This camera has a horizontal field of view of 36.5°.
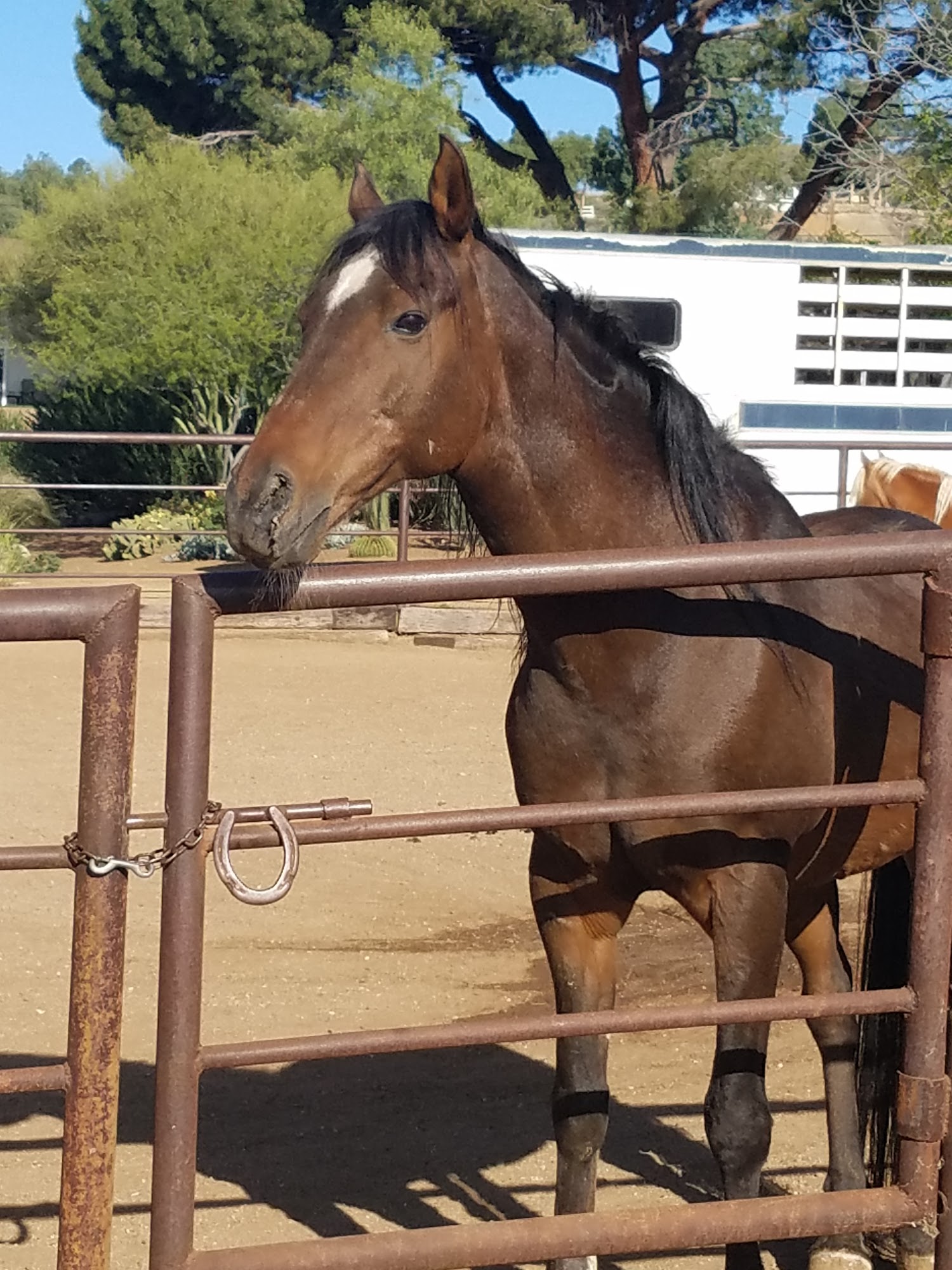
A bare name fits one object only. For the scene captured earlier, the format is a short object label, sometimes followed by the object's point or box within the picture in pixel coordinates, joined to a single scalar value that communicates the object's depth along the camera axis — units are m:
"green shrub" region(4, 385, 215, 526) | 17.83
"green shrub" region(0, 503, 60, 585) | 12.59
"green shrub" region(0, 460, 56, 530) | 15.83
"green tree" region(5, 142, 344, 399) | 17.56
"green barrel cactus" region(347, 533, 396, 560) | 13.34
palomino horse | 7.82
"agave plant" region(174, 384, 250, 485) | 17.38
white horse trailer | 13.10
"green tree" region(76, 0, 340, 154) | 30.62
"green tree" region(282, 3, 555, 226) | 23.83
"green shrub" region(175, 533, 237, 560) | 14.06
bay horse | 2.55
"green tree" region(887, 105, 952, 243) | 15.43
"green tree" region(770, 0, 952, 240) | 16.77
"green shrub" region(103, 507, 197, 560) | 14.76
